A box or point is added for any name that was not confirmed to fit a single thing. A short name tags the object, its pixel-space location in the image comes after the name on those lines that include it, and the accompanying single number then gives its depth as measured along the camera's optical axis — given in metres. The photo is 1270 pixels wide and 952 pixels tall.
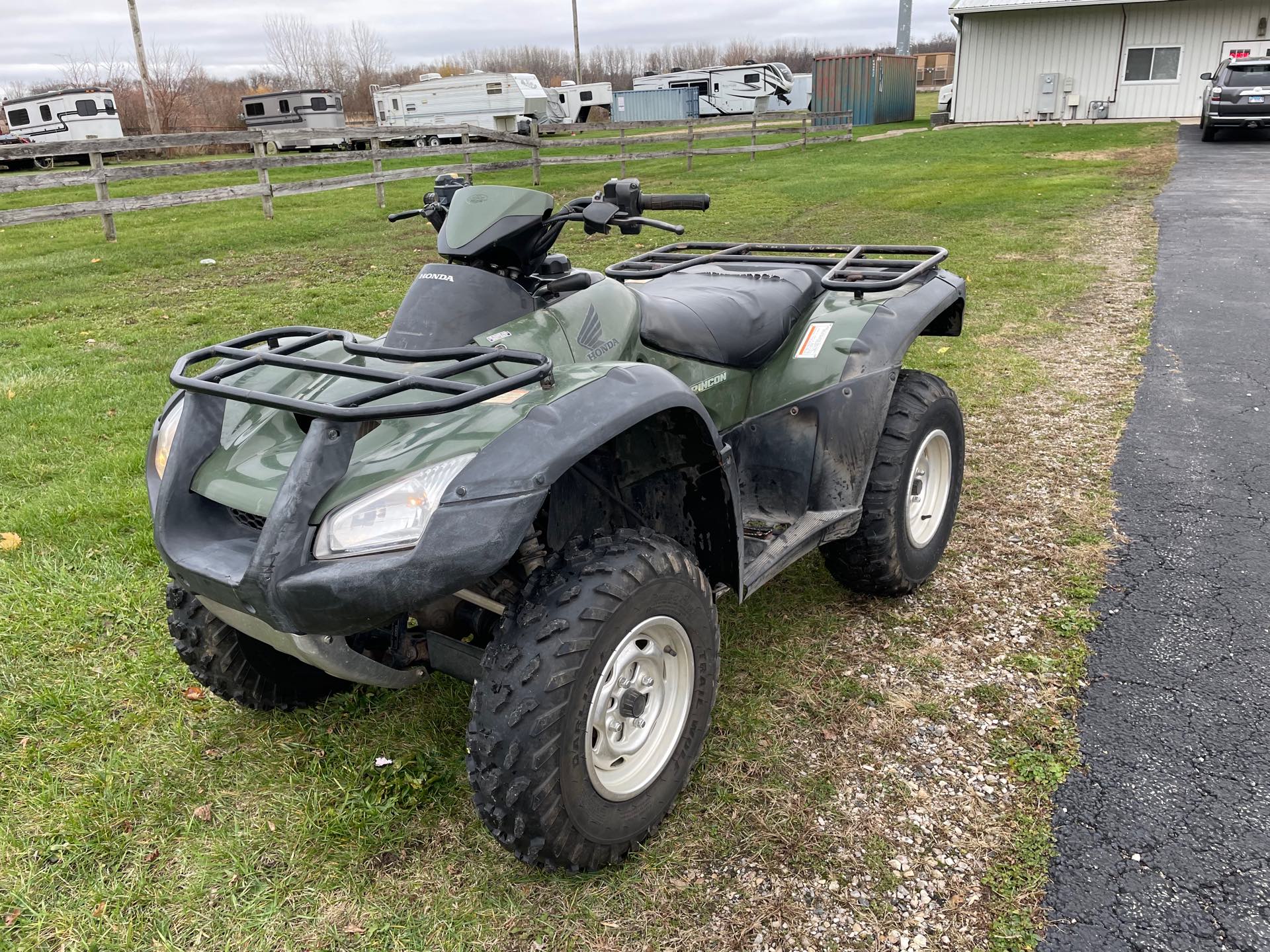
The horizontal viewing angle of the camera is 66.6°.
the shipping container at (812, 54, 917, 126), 33.47
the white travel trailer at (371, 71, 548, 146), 34.06
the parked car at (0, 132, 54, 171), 28.22
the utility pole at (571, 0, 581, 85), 48.16
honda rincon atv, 1.95
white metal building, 26.91
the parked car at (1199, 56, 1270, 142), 21.23
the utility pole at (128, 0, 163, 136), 34.31
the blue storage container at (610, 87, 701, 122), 40.56
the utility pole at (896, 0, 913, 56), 39.78
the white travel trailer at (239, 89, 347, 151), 34.78
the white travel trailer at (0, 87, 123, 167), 31.55
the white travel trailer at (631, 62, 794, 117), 39.44
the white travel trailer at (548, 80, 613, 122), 43.25
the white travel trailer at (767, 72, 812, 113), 41.47
